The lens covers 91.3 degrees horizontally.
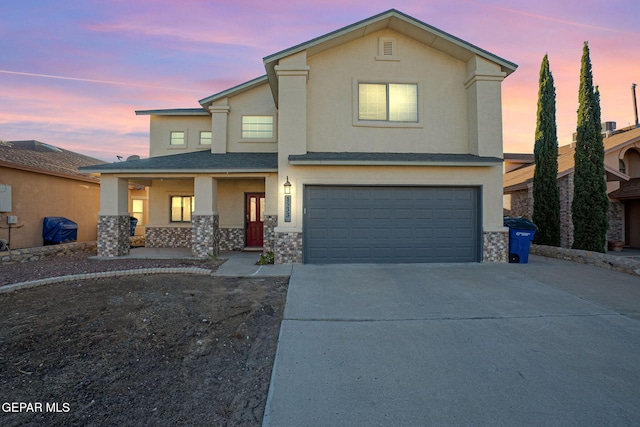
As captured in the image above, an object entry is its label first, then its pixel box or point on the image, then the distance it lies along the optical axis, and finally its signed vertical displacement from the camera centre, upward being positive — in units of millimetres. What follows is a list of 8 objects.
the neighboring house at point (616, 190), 13719 +1353
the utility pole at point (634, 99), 28622 +11006
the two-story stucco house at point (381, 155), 8906 +1841
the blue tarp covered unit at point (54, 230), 11852 -463
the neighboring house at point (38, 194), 10648 +915
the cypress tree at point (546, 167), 11734 +1966
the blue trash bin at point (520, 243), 9094 -714
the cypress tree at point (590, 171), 10508 +1621
